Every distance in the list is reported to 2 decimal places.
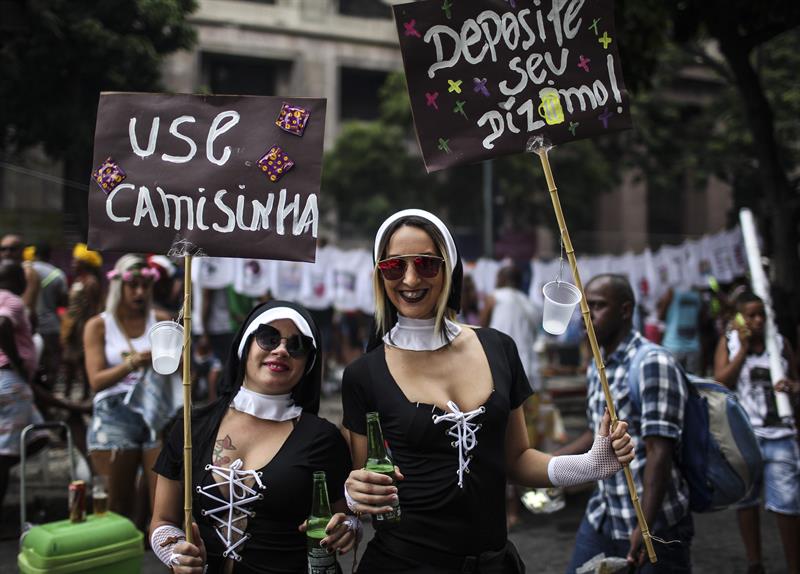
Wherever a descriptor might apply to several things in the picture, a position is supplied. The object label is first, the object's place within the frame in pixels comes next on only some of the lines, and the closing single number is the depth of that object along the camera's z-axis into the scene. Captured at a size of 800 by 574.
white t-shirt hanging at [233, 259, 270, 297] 9.91
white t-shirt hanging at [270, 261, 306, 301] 10.77
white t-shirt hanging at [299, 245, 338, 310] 11.57
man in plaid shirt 3.52
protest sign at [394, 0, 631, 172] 2.98
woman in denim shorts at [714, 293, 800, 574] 5.05
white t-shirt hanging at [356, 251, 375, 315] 11.94
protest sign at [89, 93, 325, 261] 3.00
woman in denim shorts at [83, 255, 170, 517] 5.39
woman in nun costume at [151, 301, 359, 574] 2.73
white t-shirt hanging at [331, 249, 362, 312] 11.95
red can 4.14
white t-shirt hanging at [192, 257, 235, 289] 9.73
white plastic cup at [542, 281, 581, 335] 2.82
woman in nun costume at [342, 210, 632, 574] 2.62
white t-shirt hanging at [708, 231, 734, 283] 13.93
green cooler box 3.91
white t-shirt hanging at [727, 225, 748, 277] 13.82
